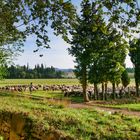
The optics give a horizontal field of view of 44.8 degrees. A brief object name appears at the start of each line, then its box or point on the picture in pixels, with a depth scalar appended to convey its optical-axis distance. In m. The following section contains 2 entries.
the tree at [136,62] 25.30
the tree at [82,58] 19.95
